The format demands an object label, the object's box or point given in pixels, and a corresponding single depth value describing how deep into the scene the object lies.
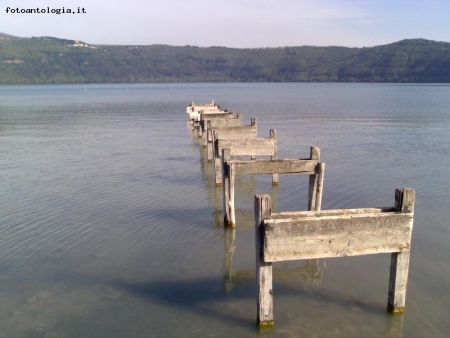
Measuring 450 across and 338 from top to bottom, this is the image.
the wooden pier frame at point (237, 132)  15.73
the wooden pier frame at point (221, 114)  20.76
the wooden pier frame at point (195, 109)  30.85
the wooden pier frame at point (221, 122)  18.68
